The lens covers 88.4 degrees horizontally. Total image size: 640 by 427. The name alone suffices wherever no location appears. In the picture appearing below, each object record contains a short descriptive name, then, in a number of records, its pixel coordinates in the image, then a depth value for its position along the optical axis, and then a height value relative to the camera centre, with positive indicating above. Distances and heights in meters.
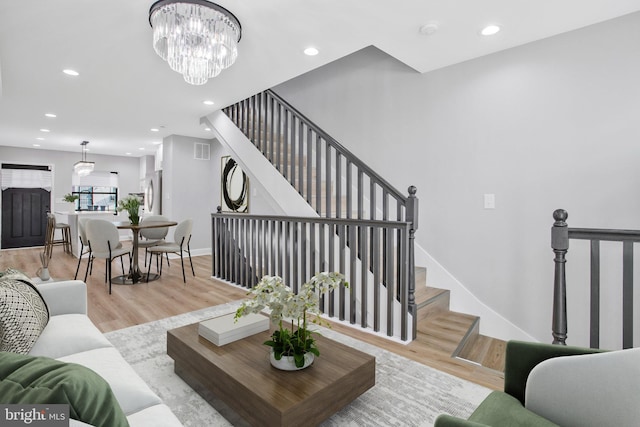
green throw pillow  0.64 -0.36
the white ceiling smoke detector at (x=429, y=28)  2.54 +1.47
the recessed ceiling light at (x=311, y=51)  2.97 +1.48
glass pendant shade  7.45 +1.00
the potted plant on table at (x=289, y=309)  1.50 -0.44
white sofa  1.11 -0.63
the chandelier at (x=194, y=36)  2.17 +1.20
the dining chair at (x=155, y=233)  5.35 -0.36
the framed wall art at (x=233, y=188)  6.18 +0.47
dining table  4.47 -0.87
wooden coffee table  1.36 -0.76
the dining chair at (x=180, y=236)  4.67 -0.35
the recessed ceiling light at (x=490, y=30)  2.60 +1.48
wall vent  6.96 +1.31
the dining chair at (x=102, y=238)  4.09 -0.34
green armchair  1.05 -0.65
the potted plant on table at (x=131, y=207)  4.60 +0.06
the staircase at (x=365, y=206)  2.64 +0.08
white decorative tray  1.84 -0.67
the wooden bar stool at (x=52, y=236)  6.26 -0.52
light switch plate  3.08 +0.13
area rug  1.66 -1.02
